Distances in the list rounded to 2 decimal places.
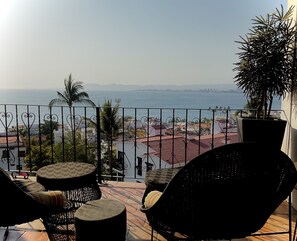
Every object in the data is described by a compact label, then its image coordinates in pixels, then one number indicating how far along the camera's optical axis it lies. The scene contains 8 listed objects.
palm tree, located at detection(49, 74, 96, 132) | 26.00
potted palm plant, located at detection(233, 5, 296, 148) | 2.70
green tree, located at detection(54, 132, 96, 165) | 18.95
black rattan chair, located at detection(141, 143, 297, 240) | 1.41
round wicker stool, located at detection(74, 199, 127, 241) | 1.74
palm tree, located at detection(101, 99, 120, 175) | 18.44
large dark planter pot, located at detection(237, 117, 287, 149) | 2.66
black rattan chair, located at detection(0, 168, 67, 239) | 1.63
